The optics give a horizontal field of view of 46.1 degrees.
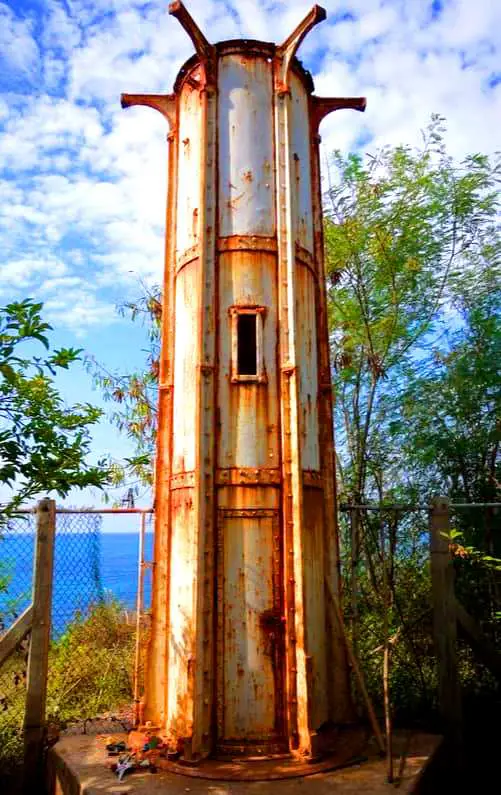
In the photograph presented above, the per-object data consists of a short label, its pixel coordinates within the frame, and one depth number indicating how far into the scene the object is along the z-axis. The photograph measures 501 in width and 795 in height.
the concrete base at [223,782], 4.82
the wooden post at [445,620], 6.36
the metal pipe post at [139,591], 6.69
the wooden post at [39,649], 6.07
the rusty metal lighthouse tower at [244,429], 5.63
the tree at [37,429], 4.44
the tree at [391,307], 9.40
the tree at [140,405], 12.02
